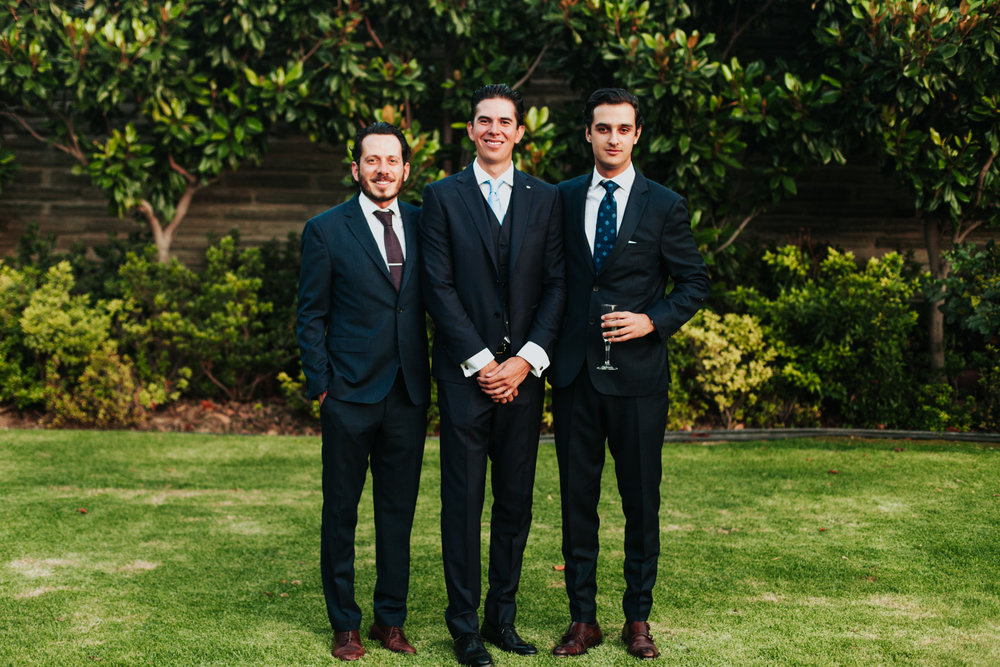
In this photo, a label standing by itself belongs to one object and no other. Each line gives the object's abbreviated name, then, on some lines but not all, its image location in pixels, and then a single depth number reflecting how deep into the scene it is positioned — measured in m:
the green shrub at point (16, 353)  8.04
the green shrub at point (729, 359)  7.76
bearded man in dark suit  3.73
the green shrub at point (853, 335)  7.70
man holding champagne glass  3.73
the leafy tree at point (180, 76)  8.13
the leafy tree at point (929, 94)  7.28
